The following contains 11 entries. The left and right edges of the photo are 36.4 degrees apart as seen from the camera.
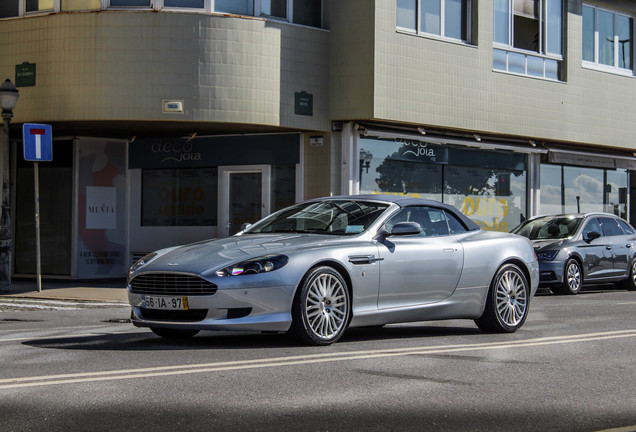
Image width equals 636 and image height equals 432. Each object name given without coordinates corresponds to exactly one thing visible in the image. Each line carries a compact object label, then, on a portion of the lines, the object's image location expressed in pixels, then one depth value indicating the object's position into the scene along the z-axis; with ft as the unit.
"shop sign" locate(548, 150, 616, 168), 82.01
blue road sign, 53.11
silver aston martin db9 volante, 26.32
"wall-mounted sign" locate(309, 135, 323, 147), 66.03
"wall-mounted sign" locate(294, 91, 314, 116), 63.77
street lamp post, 54.39
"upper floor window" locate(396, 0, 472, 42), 67.46
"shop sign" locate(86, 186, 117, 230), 67.56
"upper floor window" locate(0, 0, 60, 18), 62.03
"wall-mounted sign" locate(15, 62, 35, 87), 61.62
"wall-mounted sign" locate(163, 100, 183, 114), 59.98
